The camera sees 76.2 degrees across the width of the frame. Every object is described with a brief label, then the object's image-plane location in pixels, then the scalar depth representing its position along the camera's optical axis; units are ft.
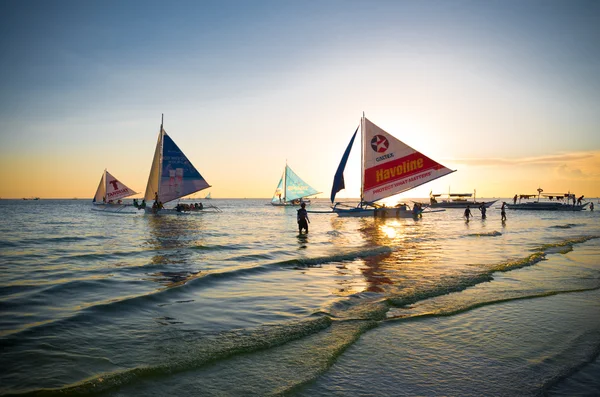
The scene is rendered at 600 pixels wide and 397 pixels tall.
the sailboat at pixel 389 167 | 132.77
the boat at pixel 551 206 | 261.07
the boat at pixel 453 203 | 318.24
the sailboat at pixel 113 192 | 245.35
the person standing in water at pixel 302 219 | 88.28
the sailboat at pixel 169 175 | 150.10
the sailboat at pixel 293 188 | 334.65
